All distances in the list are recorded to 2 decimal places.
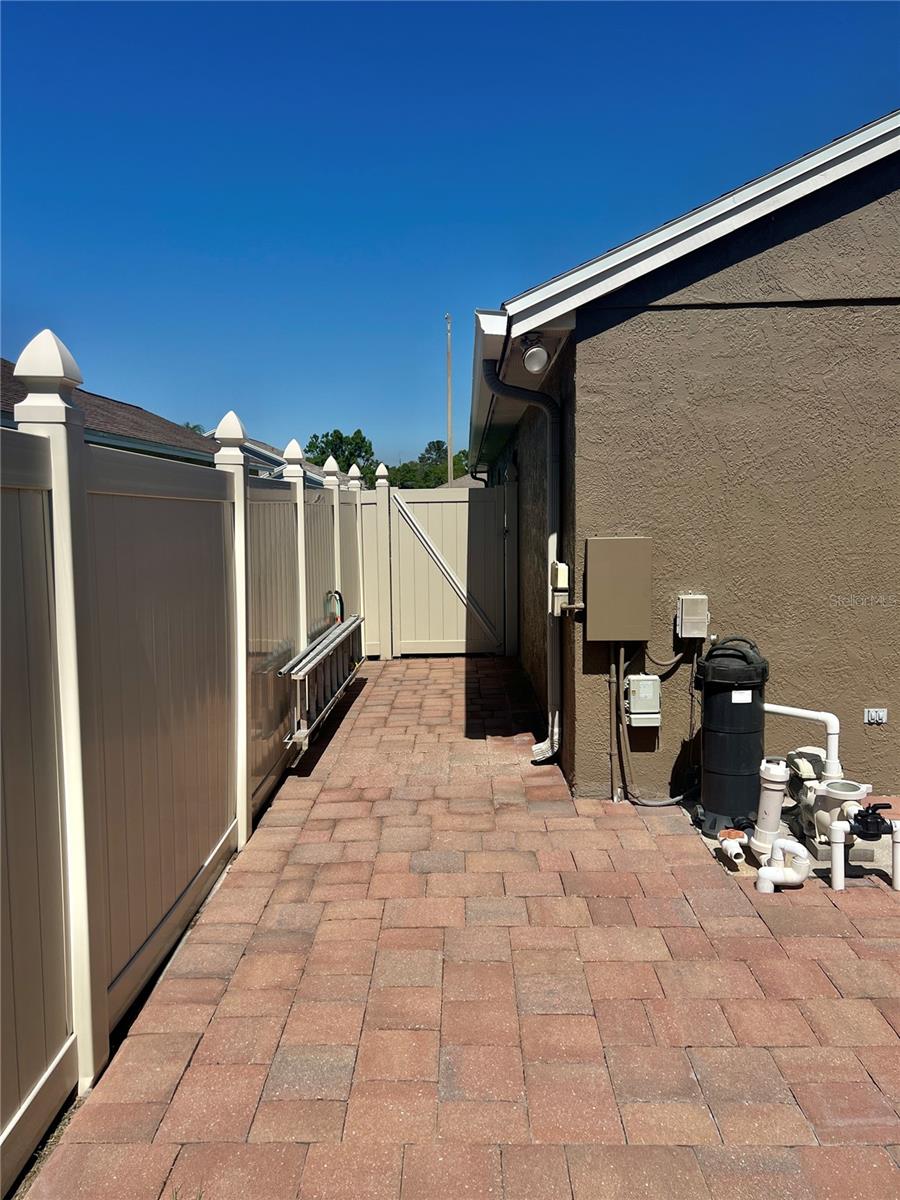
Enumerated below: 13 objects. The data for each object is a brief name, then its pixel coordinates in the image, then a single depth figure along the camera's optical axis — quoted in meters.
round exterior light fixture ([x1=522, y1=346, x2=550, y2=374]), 4.90
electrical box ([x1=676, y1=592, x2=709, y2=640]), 4.61
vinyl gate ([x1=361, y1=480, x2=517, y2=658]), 9.94
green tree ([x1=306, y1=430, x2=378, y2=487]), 55.91
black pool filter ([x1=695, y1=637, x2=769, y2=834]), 4.25
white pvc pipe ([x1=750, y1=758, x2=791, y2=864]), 3.87
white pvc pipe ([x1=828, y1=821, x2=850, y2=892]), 3.65
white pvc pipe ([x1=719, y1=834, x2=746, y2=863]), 3.89
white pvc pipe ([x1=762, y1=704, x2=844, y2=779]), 4.21
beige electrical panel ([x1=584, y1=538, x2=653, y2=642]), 4.62
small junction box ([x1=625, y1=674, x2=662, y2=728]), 4.70
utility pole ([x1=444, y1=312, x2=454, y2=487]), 33.46
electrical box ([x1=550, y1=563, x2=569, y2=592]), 4.94
